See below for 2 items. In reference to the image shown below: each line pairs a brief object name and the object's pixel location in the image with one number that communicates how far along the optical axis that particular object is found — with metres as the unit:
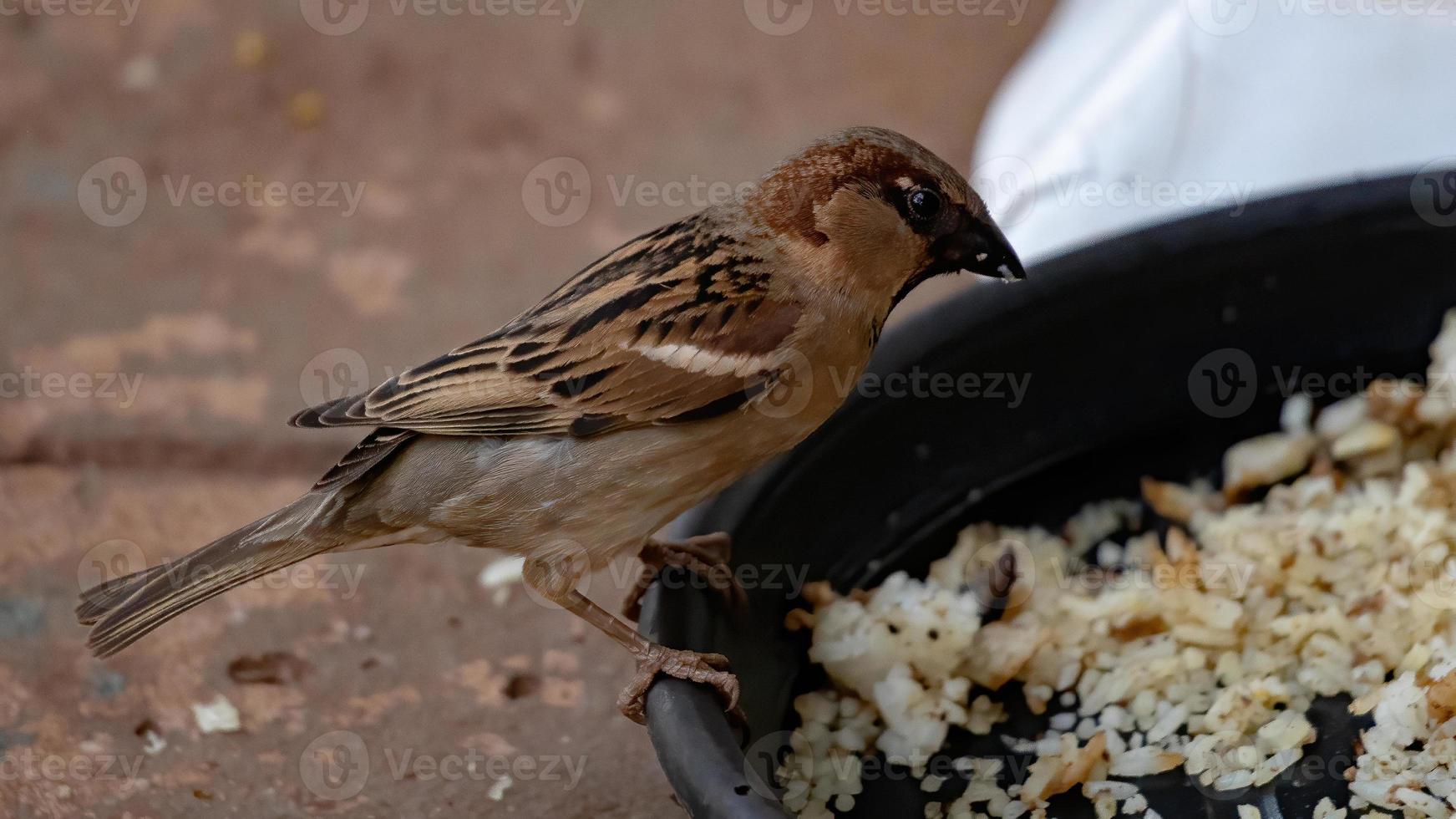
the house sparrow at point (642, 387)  2.19
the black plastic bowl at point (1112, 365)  2.23
